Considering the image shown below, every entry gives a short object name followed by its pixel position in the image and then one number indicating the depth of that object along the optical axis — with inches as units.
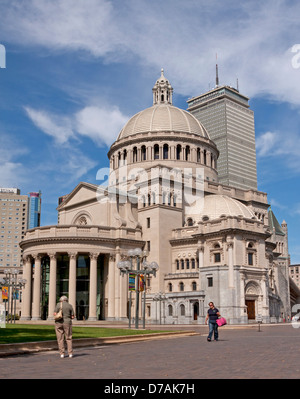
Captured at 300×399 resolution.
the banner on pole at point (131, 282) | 1760.5
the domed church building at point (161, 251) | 2775.6
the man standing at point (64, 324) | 762.8
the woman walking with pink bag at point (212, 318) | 1117.7
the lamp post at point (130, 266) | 1726.1
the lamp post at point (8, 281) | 2325.8
